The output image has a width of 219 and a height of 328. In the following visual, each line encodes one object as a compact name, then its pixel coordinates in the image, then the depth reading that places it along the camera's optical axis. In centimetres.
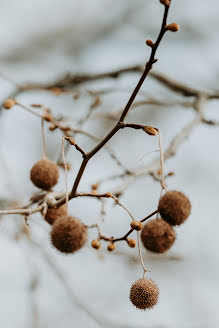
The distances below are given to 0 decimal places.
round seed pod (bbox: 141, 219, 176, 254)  87
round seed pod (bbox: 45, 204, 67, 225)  90
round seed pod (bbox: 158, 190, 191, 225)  87
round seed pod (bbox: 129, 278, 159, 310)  86
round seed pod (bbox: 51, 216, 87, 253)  85
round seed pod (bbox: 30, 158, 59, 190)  93
